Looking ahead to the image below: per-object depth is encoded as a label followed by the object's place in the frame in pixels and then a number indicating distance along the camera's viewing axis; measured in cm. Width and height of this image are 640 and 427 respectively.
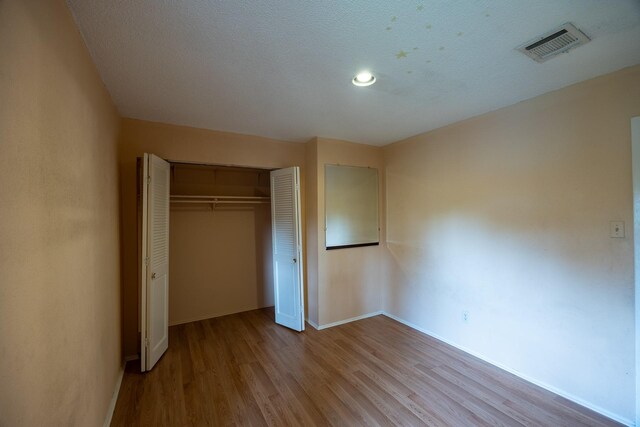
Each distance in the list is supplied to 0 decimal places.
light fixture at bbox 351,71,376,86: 195
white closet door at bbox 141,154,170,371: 253
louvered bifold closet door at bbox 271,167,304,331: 336
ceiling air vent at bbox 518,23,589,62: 151
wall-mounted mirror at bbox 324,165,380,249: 359
